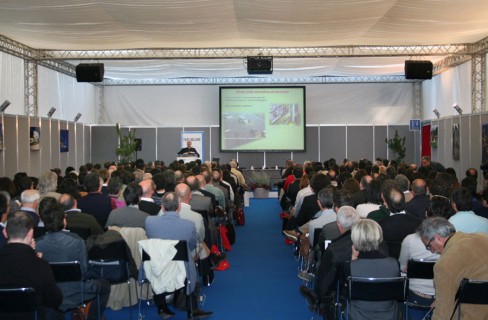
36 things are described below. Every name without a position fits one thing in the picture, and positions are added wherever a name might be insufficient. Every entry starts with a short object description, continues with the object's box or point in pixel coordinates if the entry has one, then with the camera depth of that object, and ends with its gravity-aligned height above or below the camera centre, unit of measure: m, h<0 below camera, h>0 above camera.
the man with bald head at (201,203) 7.61 -0.79
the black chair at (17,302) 3.53 -0.98
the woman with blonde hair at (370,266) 4.02 -0.87
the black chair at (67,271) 4.36 -0.97
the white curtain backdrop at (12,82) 15.30 +1.74
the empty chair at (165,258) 4.98 -0.96
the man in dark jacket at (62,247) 4.57 -0.82
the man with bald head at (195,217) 6.20 -0.80
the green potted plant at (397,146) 20.56 -0.12
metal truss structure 15.96 +2.58
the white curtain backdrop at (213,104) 22.77 +1.56
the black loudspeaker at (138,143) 20.82 +0.04
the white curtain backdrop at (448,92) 17.33 +1.70
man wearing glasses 3.52 -0.79
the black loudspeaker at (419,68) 15.44 +1.99
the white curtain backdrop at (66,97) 18.09 +1.68
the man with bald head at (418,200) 6.77 -0.69
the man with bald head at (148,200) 6.73 -0.67
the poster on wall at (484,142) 13.06 -0.01
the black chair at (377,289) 3.91 -1.00
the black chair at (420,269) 4.43 -0.98
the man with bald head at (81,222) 5.44 -0.74
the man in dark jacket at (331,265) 4.34 -0.93
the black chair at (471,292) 3.55 -0.94
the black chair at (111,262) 5.04 -1.05
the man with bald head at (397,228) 5.29 -0.79
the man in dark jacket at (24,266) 3.60 -0.77
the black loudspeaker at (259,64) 15.86 +2.19
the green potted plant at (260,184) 18.61 -1.36
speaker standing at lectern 18.22 -0.26
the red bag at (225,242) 9.28 -1.61
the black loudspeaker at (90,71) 15.78 +2.01
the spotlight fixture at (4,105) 12.38 +0.85
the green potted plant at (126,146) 19.93 -0.07
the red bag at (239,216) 12.11 -1.54
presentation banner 21.72 +0.22
